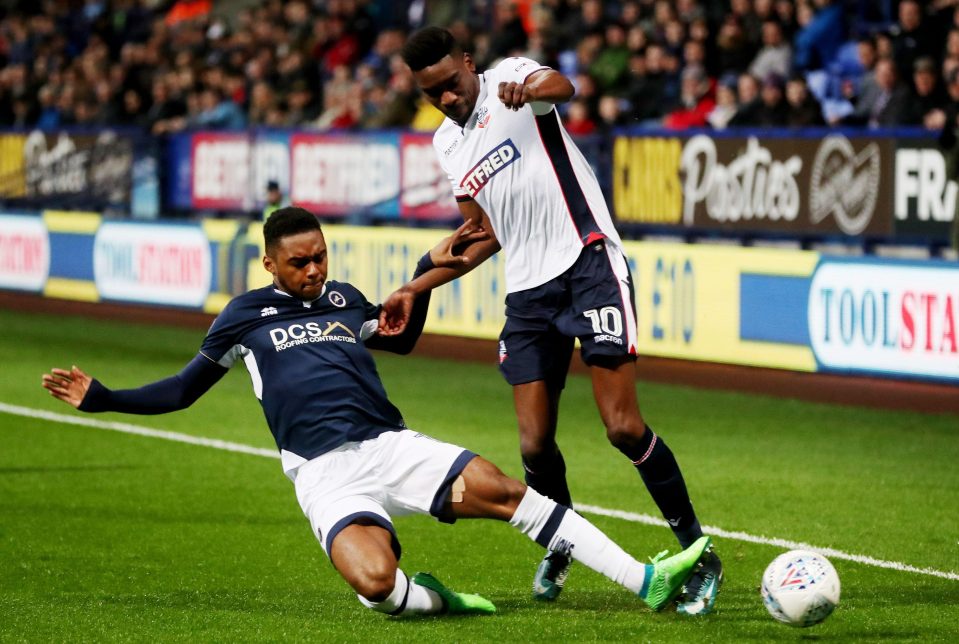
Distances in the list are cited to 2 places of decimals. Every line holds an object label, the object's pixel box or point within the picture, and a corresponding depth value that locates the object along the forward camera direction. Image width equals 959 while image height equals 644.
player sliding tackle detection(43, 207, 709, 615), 11.76
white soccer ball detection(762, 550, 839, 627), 11.45
